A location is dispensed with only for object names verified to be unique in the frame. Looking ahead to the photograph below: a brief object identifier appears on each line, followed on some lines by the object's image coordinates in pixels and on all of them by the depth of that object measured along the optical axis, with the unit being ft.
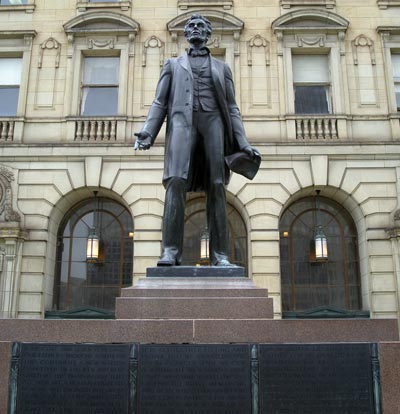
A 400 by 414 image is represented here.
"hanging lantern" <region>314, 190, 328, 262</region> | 50.65
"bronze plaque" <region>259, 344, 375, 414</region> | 16.85
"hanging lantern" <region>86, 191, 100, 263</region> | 51.19
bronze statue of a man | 21.65
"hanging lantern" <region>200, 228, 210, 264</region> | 49.44
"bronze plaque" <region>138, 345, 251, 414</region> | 16.80
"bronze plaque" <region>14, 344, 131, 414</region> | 16.93
